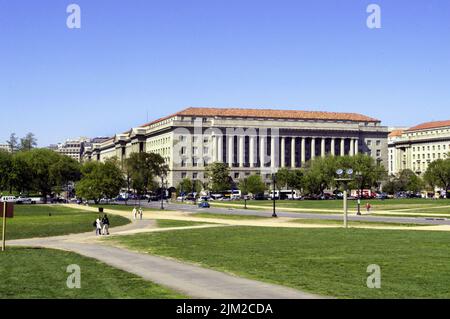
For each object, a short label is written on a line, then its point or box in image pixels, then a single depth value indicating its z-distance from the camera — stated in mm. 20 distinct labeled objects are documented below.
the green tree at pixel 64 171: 163375
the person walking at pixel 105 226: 50750
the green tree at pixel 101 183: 121000
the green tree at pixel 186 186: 178000
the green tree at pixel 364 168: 158750
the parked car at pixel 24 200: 141125
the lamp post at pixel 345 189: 56531
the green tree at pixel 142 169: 168625
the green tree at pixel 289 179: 167250
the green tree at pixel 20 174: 153625
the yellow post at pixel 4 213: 36672
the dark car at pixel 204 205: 115375
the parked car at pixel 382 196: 164625
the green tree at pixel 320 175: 162750
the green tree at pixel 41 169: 161750
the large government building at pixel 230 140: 196625
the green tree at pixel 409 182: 176625
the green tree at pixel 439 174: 161388
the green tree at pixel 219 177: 176462
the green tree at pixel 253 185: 161500
